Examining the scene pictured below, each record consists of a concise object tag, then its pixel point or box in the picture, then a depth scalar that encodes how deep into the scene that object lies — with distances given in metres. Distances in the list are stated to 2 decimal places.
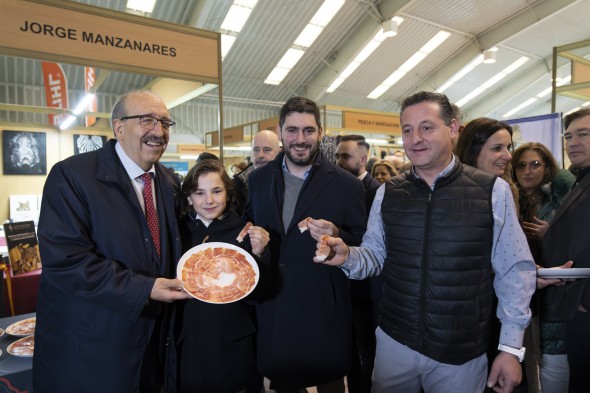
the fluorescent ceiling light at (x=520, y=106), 19.62
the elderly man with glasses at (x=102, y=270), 1.47
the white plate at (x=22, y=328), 2.22
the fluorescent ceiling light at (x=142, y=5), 8.57
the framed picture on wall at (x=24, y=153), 6.24
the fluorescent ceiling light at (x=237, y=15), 9.44
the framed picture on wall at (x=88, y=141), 6.14
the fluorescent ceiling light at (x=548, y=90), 18.69
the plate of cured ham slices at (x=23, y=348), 2.00
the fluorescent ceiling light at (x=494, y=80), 16.44
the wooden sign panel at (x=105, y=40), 2.42
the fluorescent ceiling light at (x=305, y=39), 10.56
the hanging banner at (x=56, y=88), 6.48
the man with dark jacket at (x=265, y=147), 3.71
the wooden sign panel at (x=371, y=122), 6.36
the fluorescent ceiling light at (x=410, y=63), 13.41
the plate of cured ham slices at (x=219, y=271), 1.64
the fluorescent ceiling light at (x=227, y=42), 10.66
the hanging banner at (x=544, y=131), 4.10
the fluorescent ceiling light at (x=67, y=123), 5.79
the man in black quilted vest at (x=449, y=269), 1.54
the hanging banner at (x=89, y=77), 5.94
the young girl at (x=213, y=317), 1.85
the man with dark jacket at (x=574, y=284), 1.78
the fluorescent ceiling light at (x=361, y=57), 11.69
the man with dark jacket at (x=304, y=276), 1.97
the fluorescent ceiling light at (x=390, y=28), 10.55
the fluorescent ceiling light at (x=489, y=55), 13.51
